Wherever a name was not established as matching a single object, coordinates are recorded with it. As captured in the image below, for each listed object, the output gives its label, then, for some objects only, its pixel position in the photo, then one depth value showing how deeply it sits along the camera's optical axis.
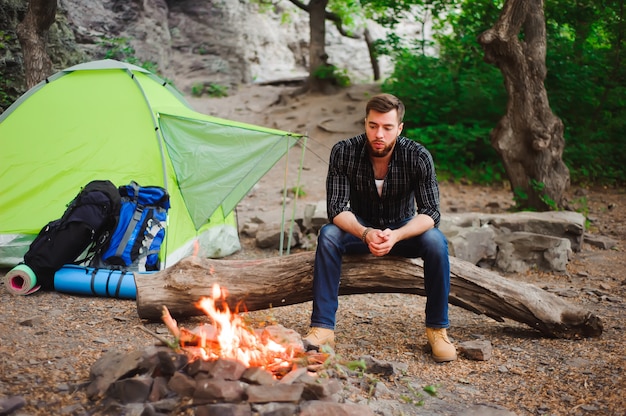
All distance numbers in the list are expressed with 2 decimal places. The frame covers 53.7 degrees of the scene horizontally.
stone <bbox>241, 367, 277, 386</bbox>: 2.62
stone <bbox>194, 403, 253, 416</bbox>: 2.45
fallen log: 3.85
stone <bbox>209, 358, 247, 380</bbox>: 2.60
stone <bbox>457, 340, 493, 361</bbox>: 3.60
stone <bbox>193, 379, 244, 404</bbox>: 2.52
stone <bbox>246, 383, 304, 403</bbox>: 2.53
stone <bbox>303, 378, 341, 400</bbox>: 2.65
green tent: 5.40
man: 3.55
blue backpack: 4.79
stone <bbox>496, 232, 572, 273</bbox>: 6.00
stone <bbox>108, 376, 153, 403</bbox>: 2.60
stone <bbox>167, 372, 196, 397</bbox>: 2.59
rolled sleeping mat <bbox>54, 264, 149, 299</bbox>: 4.59
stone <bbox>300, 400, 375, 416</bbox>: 2.52
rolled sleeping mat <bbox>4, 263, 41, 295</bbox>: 4.50
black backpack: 4.58
